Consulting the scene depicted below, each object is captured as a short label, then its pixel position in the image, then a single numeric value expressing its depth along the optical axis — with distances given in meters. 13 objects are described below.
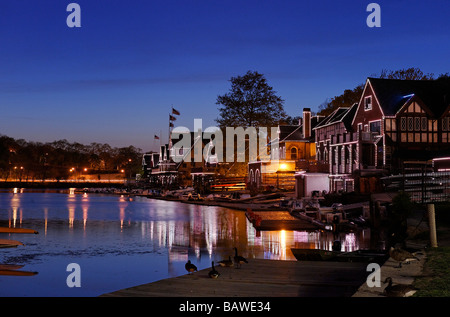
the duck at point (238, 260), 21.46
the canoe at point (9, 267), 27.59
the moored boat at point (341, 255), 24.08
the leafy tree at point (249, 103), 99.38
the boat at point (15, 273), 26.63
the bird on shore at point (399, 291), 14.36
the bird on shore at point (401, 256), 18.66
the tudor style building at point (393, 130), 63.03
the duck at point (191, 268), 21.39
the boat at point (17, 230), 23.70
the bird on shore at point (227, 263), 21.19
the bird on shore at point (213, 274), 19.25
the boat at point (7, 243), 27.85
